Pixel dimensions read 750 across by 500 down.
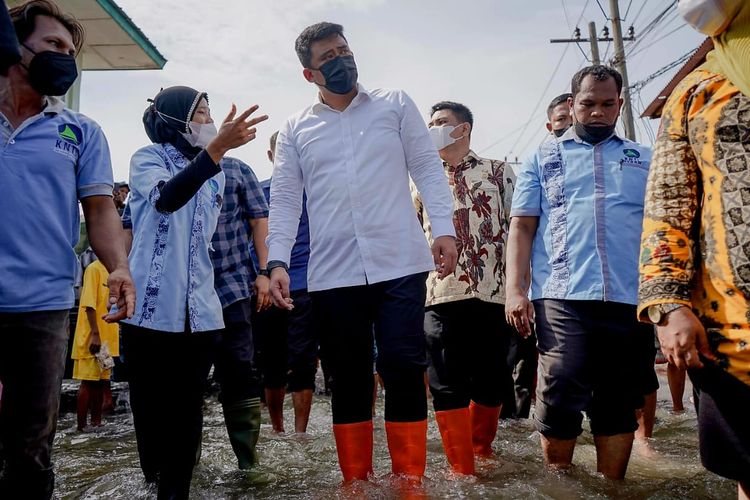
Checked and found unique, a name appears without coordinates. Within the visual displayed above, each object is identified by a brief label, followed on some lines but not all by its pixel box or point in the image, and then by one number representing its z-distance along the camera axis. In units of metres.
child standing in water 5.70
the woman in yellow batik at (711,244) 1.73
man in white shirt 2.97
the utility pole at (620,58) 18.31
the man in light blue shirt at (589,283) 3.07
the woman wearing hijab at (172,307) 2.82
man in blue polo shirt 2.21
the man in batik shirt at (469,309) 3.43
